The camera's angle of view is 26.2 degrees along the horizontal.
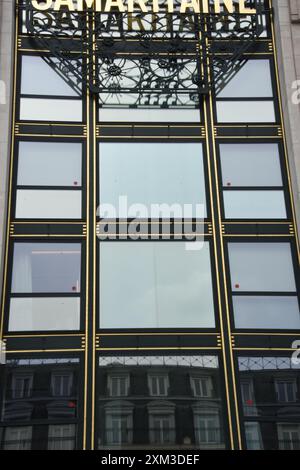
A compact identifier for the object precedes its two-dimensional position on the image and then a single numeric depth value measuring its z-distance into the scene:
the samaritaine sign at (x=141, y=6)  20.52
